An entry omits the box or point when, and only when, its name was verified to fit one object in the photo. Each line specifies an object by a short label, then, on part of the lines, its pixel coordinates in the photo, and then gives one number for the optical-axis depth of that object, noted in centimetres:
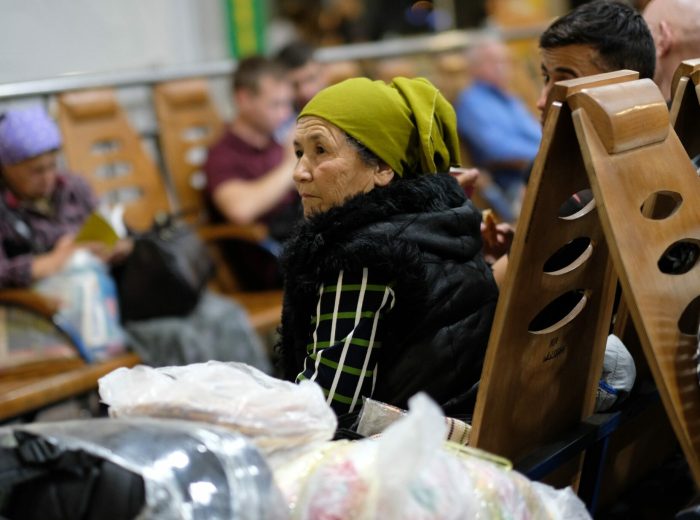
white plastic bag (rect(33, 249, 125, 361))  665
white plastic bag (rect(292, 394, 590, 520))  259
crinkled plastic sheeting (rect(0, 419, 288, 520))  259
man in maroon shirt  827
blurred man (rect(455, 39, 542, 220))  1087
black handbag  690
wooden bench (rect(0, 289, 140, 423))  600
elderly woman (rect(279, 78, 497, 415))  354
